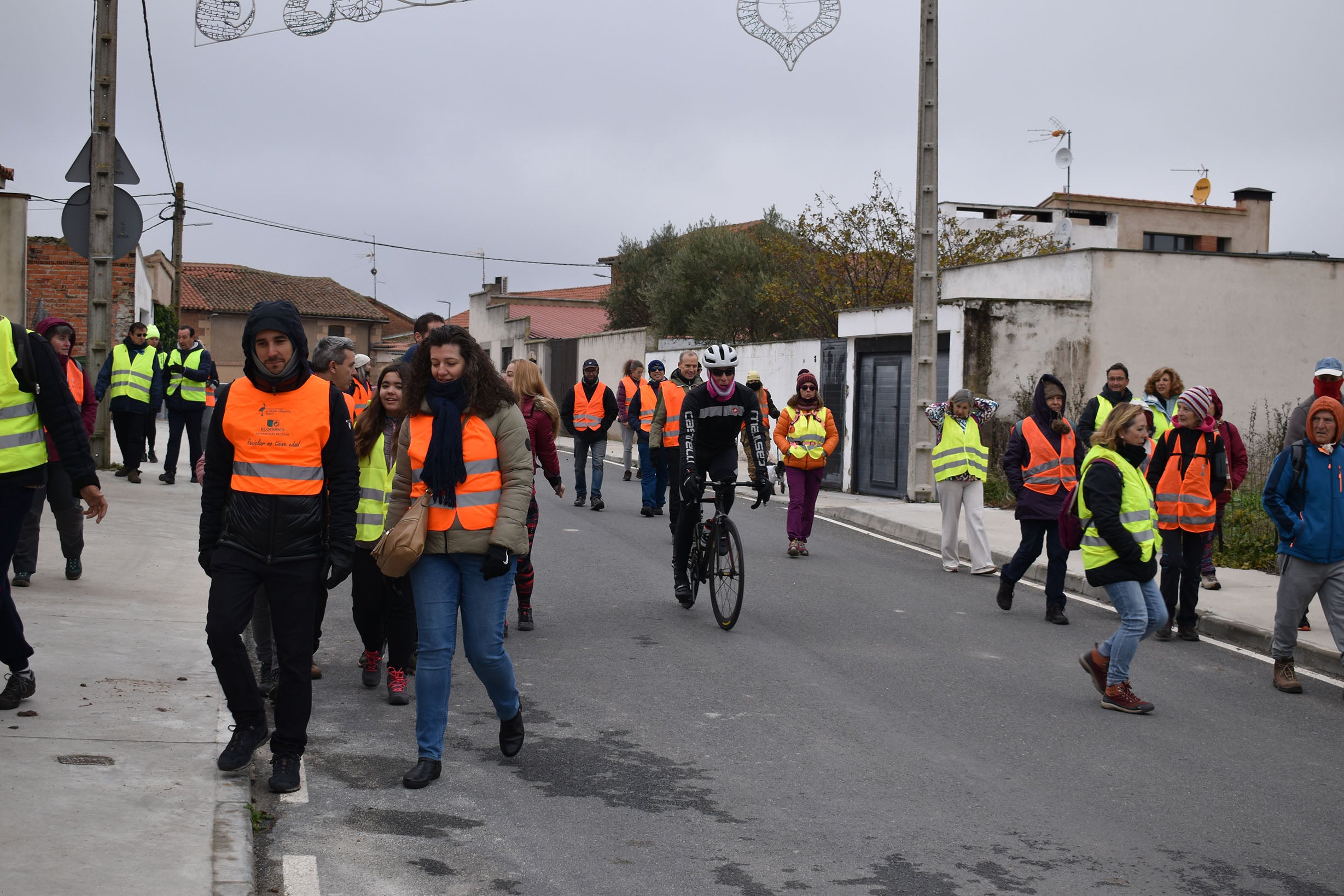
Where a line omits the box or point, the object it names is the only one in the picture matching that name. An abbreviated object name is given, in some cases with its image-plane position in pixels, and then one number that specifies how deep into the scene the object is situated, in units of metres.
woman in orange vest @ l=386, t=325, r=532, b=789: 5.39
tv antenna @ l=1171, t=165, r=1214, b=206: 46.44
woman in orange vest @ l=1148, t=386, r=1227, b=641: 9.33
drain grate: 5.31
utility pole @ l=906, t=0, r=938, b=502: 17.75
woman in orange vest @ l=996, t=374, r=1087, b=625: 10.27
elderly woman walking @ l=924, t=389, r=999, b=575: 12.14
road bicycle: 9.10
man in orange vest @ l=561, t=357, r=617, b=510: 16.80
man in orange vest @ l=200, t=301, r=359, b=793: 5.16
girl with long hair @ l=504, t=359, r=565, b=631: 8.84
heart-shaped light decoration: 12.88
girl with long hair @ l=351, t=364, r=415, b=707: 6.90
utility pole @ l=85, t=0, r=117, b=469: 15.76
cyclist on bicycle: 9.48
